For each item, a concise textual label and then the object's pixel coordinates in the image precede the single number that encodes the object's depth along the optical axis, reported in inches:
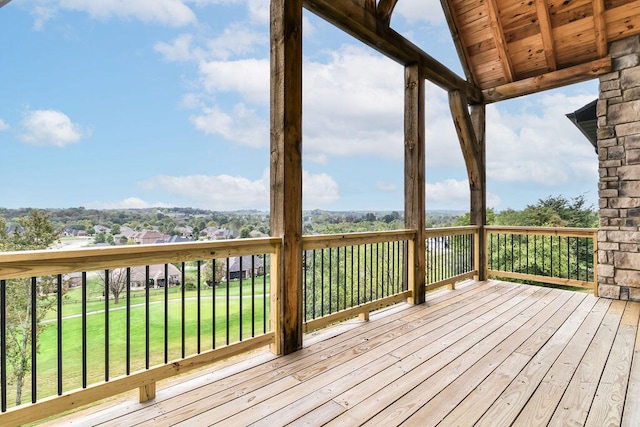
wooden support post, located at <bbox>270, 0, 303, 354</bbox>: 92.6
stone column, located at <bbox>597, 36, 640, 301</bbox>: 151.1
